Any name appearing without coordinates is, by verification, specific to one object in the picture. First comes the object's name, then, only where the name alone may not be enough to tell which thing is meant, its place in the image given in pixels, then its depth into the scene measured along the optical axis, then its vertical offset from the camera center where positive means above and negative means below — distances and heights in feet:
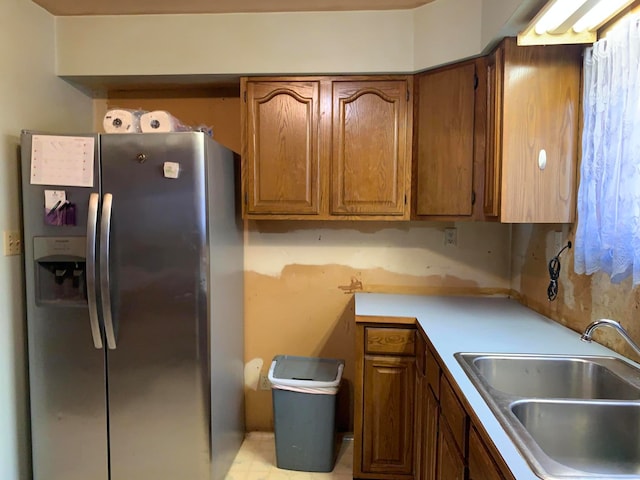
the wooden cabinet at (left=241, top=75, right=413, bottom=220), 7.06 +1.25
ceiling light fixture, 4.51 +2.36
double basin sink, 3.55 -1.81
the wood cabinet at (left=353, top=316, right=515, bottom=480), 6.06 -2.88
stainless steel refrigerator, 5.86 -1.27
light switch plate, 5.96 -0.38
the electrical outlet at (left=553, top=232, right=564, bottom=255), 6.23 -0.39
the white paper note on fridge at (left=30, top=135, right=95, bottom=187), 5.87 +0.82
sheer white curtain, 4.31 +0.66
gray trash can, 7.09 -3.62
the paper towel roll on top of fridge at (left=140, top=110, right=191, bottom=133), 6.28 +1.47
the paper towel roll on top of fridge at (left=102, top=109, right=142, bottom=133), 6.42 +1.50
